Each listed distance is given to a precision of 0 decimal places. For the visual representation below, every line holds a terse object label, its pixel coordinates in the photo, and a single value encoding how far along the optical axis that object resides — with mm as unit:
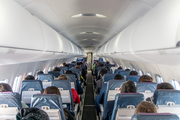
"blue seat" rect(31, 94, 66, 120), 2334
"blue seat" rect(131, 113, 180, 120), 1342
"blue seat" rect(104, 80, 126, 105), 3777
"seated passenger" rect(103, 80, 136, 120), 2828
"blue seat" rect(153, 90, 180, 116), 2463
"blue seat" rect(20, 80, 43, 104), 3762
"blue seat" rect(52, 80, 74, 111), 3717
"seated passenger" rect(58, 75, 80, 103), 4234
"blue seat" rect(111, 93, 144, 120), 2357
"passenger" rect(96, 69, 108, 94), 5659
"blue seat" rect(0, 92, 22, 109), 2471
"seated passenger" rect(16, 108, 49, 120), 1331
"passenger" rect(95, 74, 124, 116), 4316
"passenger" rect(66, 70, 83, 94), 5613
